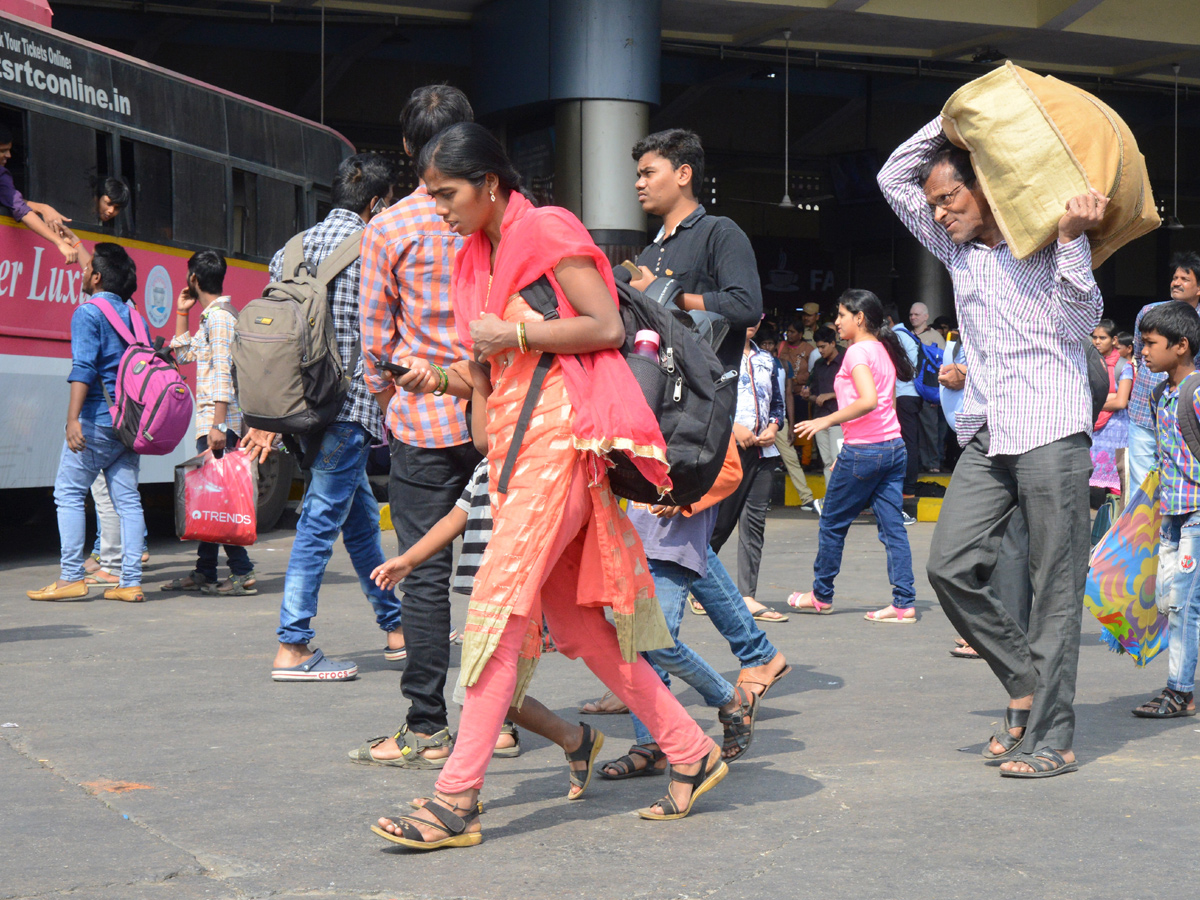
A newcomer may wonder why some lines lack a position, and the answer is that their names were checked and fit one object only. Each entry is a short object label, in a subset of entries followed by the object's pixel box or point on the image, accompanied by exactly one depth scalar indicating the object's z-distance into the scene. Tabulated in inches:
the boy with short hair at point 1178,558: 201.3
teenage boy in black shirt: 183.9
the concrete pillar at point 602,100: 604.1
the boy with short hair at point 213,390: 315.9
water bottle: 144.2
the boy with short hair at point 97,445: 310.7
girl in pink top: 297.0
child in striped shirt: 149.8
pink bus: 376.8
